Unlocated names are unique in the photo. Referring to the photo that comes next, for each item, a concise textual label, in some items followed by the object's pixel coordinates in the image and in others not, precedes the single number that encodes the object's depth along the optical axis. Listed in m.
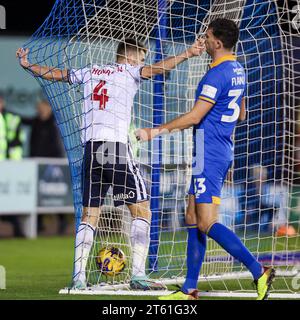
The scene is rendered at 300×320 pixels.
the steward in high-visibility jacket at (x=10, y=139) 34.62
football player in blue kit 15.31
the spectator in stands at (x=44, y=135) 35.56
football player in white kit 17.55
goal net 18.12
